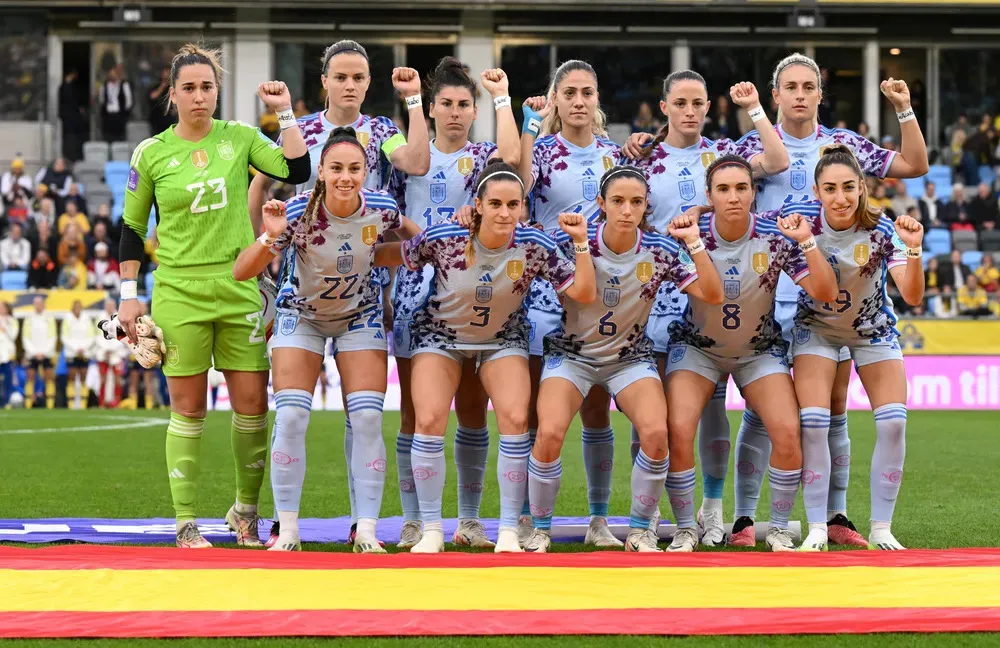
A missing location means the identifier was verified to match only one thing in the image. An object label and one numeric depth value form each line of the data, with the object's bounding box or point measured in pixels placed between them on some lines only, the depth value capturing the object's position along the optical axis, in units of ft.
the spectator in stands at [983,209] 151.43
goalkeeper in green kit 41.93
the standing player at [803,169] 44.27
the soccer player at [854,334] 41.55
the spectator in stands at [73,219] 135.44
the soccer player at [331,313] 40.63
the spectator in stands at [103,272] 130.00
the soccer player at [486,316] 40.93
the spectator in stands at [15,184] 144.15
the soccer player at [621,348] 41.16
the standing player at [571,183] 44.16
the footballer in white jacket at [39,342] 123.34
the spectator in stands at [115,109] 158.20
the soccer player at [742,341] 41.57
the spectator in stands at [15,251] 134.21
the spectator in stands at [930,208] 148.46
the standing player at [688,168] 44.16
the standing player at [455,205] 43.55
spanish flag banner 29.96
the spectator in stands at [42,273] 131.13
